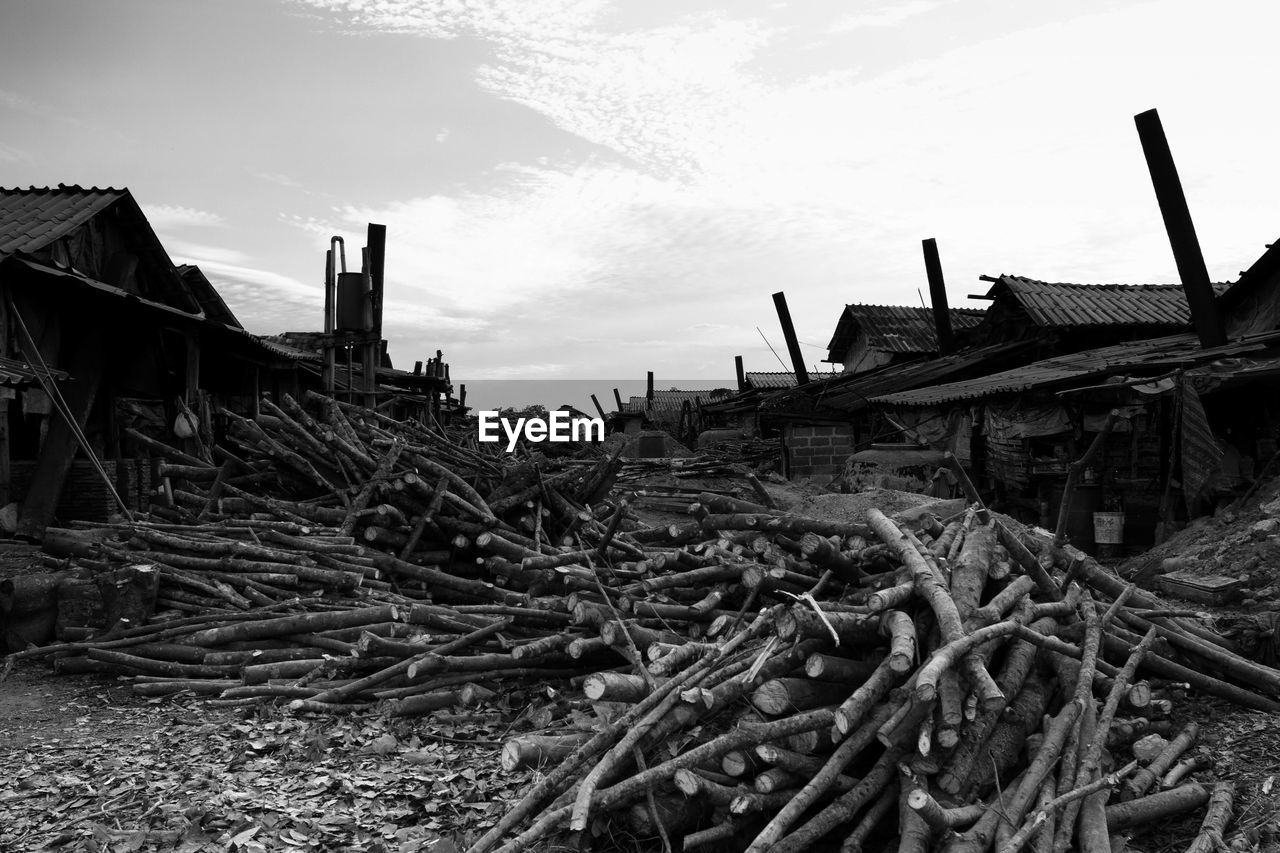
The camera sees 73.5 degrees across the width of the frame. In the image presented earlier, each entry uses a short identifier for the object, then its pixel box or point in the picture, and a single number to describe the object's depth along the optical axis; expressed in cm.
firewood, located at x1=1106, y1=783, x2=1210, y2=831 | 443
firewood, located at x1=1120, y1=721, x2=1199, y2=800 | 463
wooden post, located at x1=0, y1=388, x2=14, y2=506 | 1110
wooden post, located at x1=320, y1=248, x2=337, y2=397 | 1445
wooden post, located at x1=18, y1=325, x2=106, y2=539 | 1113
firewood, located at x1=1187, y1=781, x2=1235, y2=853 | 417
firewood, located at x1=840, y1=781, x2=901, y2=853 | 409
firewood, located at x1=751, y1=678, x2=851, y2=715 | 458
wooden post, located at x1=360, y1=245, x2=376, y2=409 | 1458
